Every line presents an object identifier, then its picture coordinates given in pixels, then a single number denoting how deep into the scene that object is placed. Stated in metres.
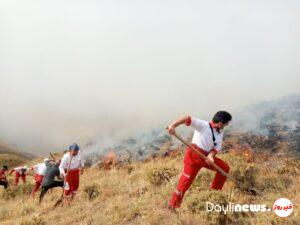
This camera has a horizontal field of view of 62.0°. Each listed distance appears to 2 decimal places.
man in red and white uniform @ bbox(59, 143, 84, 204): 6.90
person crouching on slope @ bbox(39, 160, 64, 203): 7.72
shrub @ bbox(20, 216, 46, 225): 5.51
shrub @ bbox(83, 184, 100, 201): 6.79
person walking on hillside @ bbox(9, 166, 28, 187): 12.45
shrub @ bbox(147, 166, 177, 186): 6.51
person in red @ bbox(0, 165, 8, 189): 11.47
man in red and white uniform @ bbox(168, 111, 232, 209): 4.67
